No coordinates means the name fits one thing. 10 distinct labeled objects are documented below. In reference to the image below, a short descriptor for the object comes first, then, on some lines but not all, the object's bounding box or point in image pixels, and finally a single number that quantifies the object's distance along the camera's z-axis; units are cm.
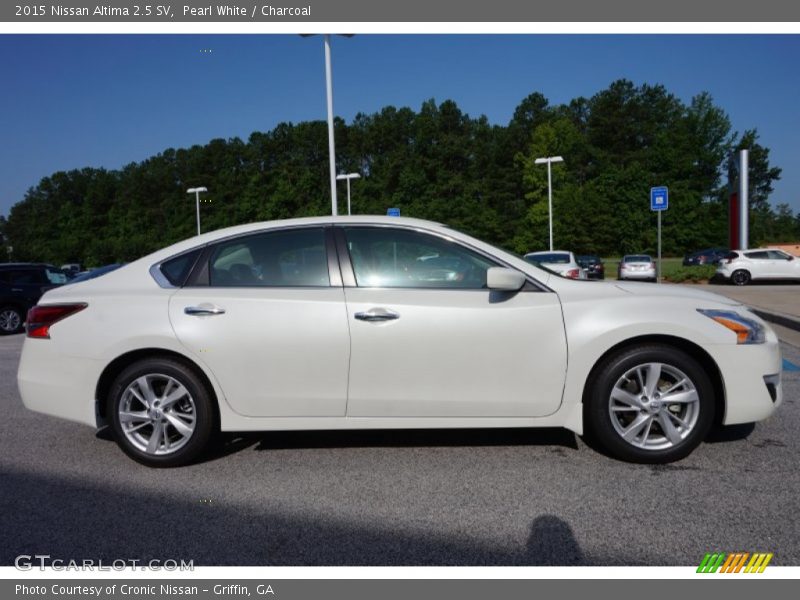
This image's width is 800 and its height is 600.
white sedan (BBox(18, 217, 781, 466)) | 414
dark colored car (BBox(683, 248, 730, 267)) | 4490
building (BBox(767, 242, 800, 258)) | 5646
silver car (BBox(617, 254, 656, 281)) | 2958
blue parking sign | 1997
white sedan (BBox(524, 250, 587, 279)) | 1781
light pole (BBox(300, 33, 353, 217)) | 1661
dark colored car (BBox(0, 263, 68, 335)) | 1487
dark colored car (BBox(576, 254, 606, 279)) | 3328
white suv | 2535
